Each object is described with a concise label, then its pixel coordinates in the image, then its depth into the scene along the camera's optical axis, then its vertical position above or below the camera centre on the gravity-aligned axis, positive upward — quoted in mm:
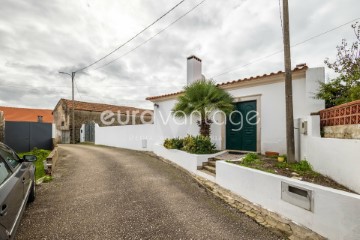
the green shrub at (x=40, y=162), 6517 -1734
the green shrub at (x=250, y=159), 5412 -1108
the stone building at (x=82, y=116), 22875 +965
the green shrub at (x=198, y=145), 7145 -880
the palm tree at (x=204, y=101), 7258 +840
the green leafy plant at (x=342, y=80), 5223 +1181
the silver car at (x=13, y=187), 2098 -925
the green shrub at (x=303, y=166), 4605 -1119
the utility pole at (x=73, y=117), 21047 +757
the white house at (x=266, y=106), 5945 +569
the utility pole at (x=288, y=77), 4922 +1175
